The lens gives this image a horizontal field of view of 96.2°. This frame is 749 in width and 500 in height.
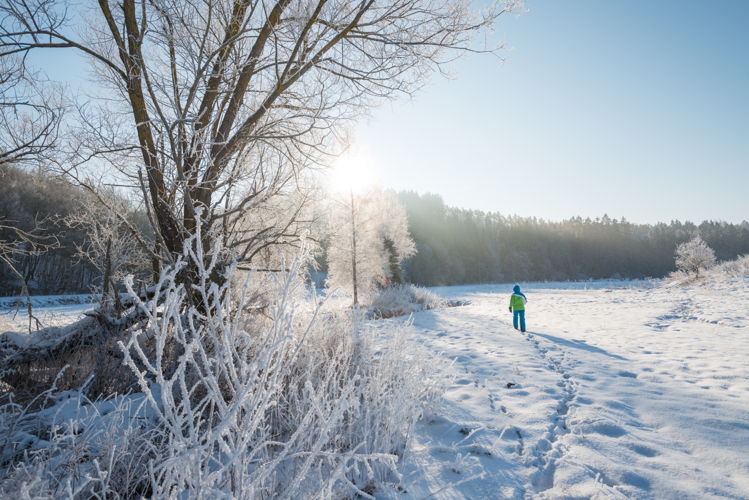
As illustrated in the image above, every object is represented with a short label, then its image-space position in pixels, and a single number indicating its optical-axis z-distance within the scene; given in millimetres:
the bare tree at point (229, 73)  3094
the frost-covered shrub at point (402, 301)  15644
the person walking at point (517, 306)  8571
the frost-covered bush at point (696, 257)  28080
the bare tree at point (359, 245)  19656
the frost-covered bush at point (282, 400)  982
